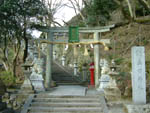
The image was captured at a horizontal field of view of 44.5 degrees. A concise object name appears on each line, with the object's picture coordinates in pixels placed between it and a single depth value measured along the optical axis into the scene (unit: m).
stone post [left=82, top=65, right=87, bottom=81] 14.04
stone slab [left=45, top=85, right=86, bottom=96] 8.95
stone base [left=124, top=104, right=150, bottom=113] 6.78
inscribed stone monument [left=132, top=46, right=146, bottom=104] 7.10
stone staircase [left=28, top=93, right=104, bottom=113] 7.53
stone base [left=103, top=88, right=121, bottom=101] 8.55
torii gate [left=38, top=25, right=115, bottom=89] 11.40
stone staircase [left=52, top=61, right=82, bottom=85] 14.09
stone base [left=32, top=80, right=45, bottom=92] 9.99
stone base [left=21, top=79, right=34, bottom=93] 9.17
